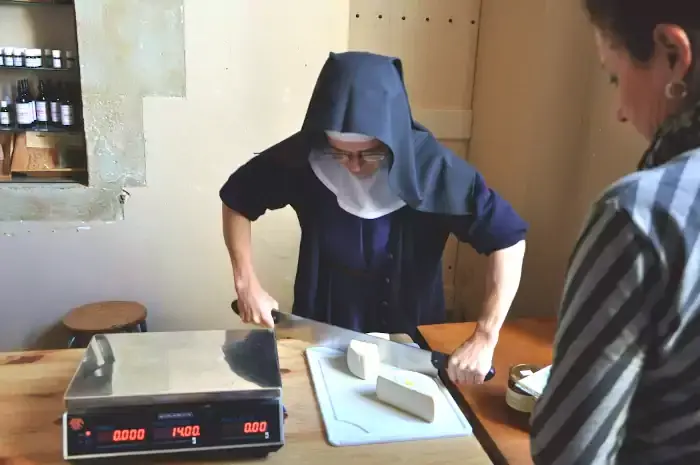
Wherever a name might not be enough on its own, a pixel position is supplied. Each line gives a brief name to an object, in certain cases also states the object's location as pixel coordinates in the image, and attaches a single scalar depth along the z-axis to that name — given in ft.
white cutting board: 2.92
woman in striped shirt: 1.47
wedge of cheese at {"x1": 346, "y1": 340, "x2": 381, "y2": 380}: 3.37
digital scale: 2.62
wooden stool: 6.51
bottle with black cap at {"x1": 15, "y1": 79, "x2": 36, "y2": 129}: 7.15
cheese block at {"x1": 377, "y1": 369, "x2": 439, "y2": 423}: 3.04
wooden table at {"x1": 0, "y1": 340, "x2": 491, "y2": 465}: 2.77
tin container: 3.22
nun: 3.71
